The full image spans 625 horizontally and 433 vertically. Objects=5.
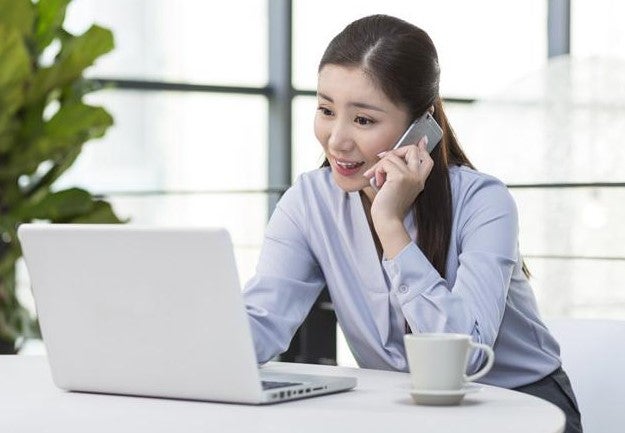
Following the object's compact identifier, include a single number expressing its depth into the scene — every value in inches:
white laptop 94.2
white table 89.7
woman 113.8
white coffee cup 94.6
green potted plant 241.3
